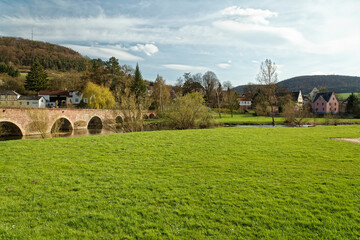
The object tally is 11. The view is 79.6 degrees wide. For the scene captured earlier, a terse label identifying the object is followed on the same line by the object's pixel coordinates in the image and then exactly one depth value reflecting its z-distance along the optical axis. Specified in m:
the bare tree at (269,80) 36.75
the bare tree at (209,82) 77.94
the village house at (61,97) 65.91
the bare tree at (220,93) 72.74
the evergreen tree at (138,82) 64.23
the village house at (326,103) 70.75
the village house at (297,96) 85.75
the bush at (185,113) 26.70
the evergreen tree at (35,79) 69.94
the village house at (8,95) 59.31
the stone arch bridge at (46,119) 23.75
